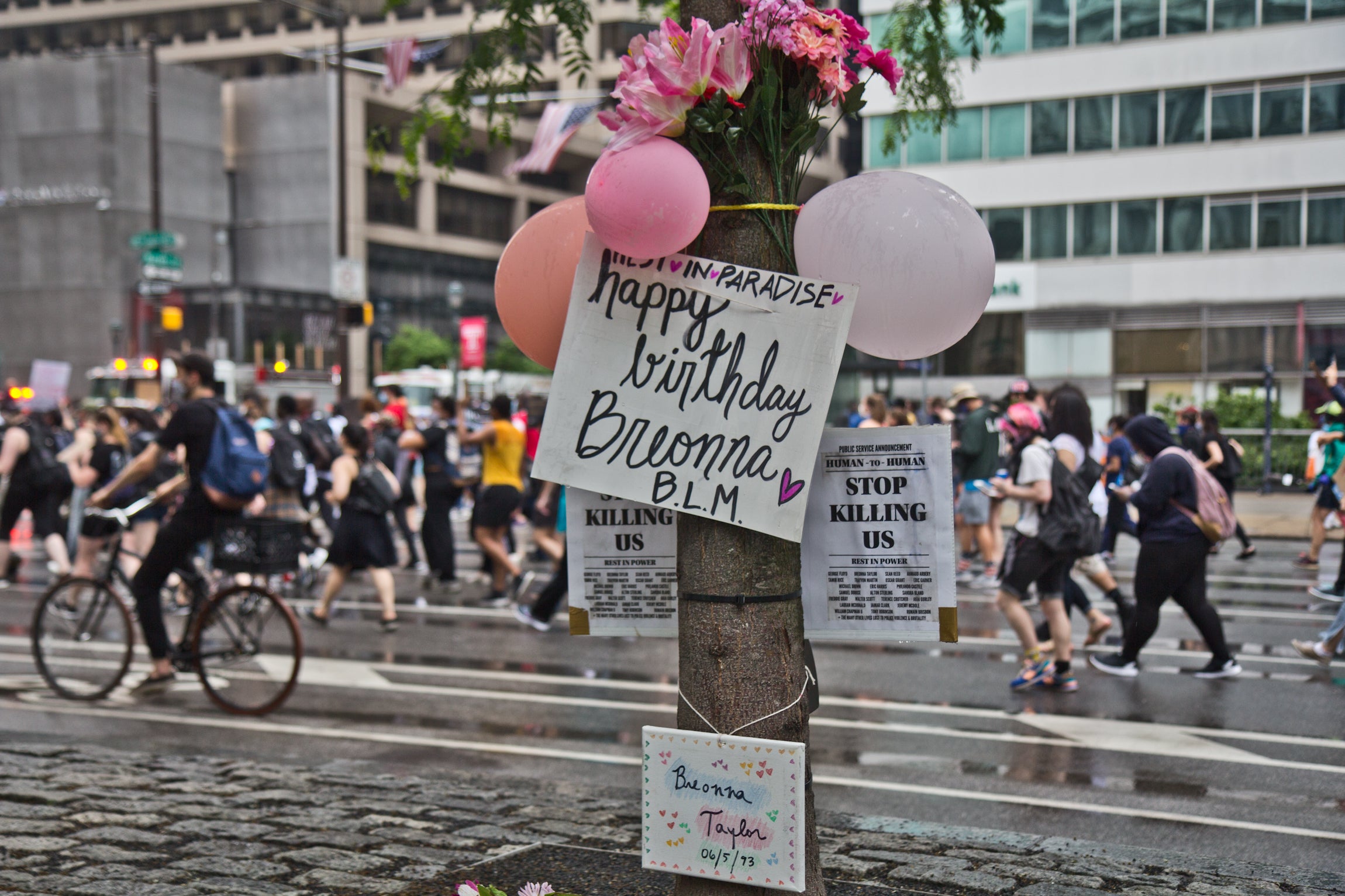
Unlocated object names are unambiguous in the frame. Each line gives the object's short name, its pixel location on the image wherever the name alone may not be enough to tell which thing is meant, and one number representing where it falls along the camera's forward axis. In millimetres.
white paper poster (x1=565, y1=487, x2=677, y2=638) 3605
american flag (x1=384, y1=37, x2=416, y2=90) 19859
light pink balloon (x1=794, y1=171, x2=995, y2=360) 3234
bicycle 7832
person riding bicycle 7797
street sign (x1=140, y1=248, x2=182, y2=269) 31641
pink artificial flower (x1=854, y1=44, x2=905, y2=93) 3330
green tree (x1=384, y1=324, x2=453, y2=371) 62781
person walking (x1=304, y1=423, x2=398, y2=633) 10953
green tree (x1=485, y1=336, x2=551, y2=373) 65312
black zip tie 3203
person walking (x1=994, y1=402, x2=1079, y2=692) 8523
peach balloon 3605
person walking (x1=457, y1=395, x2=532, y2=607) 12289
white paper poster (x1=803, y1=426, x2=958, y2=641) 3342
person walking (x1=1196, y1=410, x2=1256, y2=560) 14547
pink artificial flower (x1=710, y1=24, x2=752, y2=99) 3121
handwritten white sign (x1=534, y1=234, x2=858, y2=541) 3182
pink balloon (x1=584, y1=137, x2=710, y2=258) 3068
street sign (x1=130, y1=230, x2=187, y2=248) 31469
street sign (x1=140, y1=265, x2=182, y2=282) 31672
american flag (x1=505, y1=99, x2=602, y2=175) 19312
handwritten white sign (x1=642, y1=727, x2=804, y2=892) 3129
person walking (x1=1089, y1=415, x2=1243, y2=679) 8641
